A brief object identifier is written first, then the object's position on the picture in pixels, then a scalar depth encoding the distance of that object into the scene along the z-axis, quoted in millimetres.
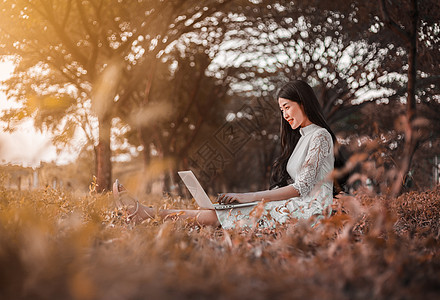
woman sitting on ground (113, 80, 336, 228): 3846
